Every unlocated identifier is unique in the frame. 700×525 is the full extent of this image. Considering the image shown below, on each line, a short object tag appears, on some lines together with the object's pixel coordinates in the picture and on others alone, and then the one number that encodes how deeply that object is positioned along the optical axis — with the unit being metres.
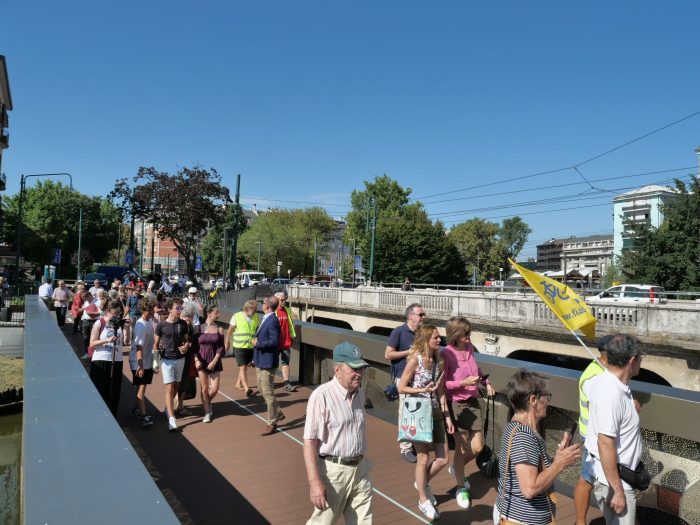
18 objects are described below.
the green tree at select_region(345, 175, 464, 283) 64.12
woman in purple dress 8.01
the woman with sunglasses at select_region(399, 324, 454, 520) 4.69
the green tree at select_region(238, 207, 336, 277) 86.19
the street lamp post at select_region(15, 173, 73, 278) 30.65
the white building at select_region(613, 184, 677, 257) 77.69
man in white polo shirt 3.24
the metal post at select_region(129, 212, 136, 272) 33.32
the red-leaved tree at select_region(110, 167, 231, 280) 32.72
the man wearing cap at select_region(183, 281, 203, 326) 11.90
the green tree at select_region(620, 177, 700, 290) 27.89
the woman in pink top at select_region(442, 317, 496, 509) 5.03
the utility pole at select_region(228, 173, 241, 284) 27.06
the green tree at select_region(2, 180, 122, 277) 65.31
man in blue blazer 7.28
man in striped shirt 3.41
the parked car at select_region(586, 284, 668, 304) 22.89
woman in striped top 2.93
